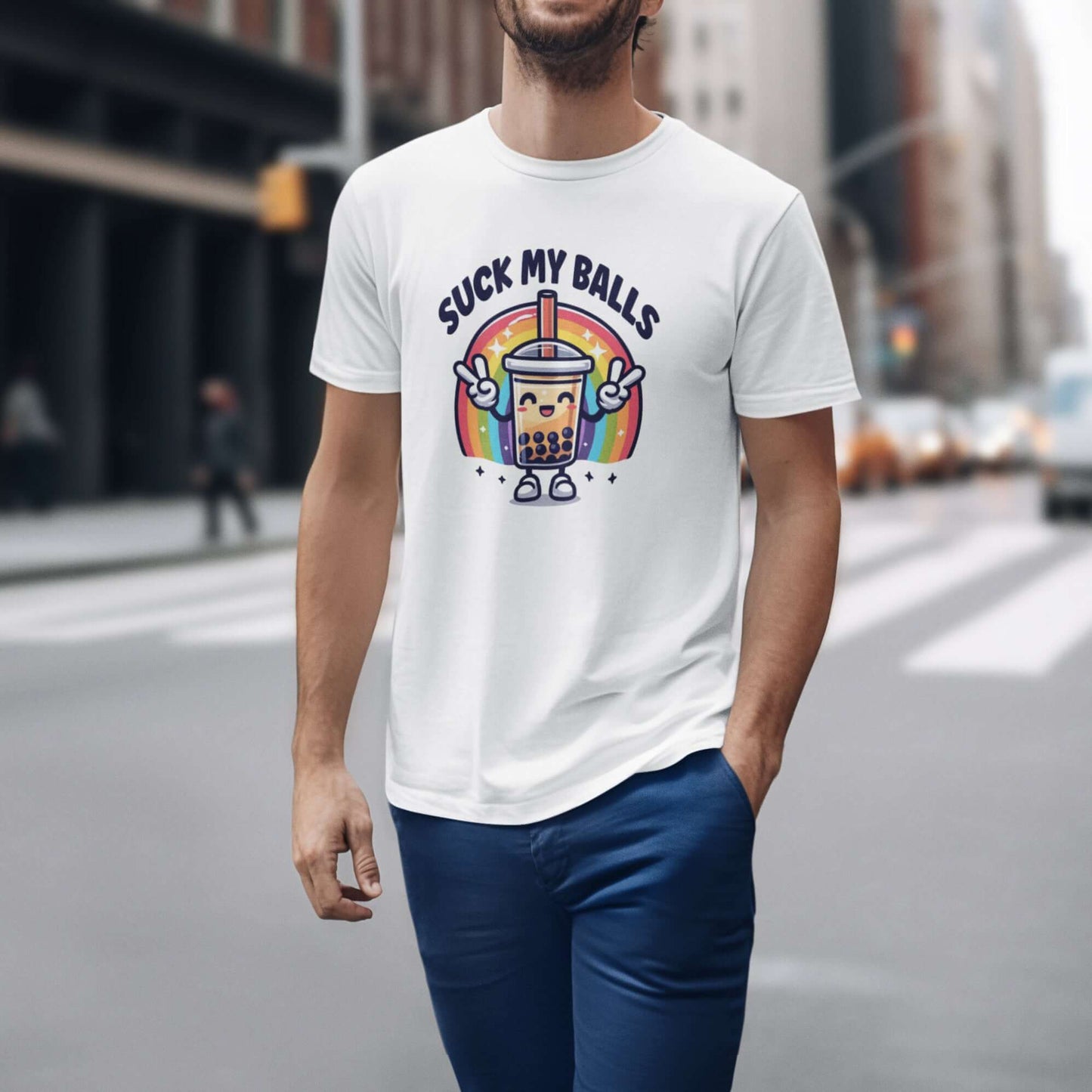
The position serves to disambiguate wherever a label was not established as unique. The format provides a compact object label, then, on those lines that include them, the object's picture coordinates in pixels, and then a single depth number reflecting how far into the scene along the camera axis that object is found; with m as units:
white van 23.56
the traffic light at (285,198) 19.91
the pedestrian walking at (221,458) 21.42
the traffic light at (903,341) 56.03
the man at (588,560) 2.12
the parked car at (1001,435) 48.84
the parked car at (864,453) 34.03
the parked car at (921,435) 39.66
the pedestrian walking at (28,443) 25.77
